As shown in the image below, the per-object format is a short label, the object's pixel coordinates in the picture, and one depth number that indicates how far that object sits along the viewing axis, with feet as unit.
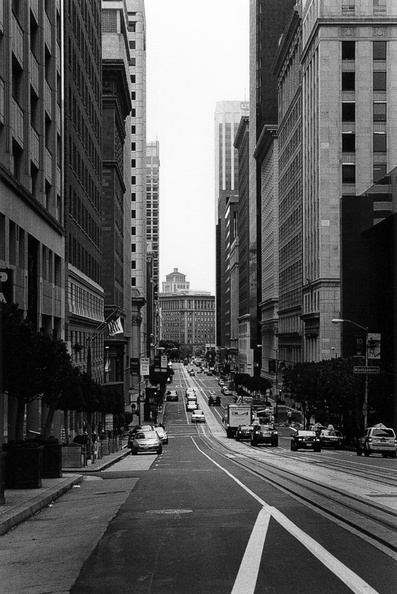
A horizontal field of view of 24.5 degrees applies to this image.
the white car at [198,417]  385.91
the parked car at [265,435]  216.13
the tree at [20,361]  79.77
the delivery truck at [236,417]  288.10
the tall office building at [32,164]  122.62
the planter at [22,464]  71.97
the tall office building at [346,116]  330.95
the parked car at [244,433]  262.06
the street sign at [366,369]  175.73
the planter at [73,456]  130.52
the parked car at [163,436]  232.12
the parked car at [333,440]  209.77
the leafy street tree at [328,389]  224.74
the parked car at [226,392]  597.52
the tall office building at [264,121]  554.46
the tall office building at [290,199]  408.46
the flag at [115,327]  212.23
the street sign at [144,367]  350.54
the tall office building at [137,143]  557.33
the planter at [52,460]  86.12
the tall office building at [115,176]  350.02
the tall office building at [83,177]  204.85
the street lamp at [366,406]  198.27
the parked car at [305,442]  186.29
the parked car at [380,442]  159.53
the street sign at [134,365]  371.68
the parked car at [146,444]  180.45
